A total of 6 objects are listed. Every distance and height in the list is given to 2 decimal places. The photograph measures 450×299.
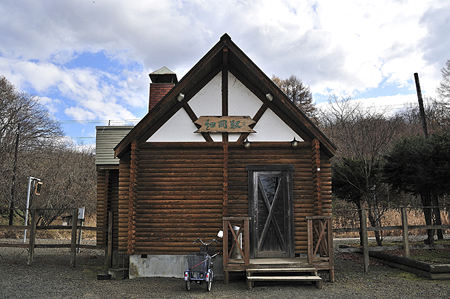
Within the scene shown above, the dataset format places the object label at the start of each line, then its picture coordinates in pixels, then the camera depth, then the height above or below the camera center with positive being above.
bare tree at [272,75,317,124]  32.59 +11.18
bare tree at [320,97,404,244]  13.41 +2.22
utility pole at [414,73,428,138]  16.75 +5.43
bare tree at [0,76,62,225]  24.09 +6.37
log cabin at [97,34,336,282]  8.91 +0.98
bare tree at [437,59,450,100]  22.72 +7.93
